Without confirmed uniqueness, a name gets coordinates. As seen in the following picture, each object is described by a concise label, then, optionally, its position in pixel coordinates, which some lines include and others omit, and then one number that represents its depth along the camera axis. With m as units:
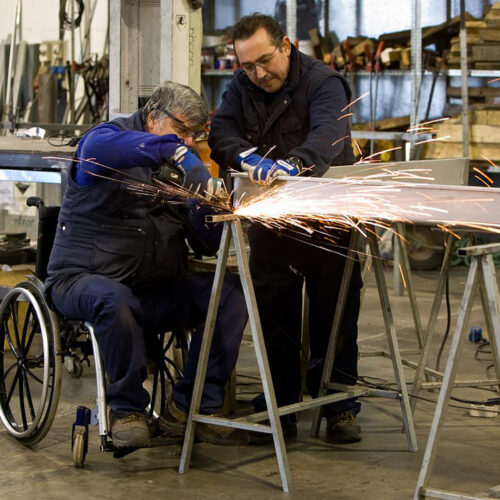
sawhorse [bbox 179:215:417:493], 5.75
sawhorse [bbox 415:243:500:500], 4.99
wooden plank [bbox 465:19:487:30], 13.01
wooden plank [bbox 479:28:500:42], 12.82
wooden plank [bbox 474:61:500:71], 12.92
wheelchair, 6.08
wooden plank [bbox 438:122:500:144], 12.67
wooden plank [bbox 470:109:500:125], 12.71
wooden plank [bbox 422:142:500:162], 12.69
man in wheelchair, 5.89
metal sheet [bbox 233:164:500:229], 5.05
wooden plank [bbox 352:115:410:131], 14.43
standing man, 6.46
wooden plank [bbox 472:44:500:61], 12.81
